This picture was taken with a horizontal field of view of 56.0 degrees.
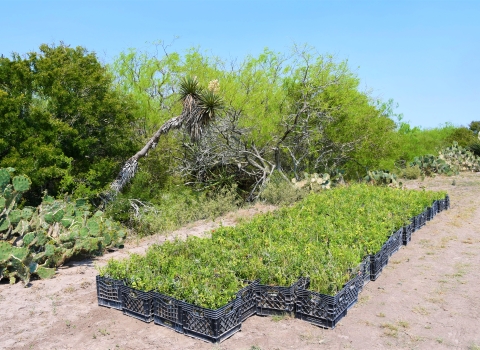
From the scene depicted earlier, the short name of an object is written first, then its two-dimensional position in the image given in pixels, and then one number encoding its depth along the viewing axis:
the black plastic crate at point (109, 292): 5.75
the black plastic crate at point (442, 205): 11.91
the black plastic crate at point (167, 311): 5.05
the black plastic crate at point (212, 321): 4.76
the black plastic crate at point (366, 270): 6.38
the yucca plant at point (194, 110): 13.02
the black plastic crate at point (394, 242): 7.53
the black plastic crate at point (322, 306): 5.09
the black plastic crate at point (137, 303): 5.35
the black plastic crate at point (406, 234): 8.69
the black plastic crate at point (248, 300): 5.26
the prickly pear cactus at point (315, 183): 15.05
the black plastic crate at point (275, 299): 5.38
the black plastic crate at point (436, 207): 11.38
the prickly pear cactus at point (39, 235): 7.02
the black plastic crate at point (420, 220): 9.80
